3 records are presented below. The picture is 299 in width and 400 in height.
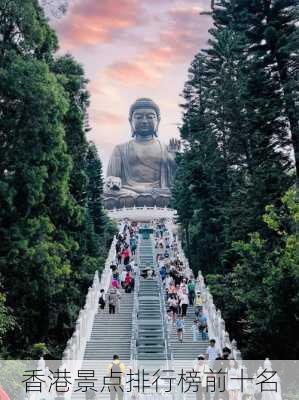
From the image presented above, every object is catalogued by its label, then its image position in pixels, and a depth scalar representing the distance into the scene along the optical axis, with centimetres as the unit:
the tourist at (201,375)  987
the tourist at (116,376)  1016
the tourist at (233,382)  948
